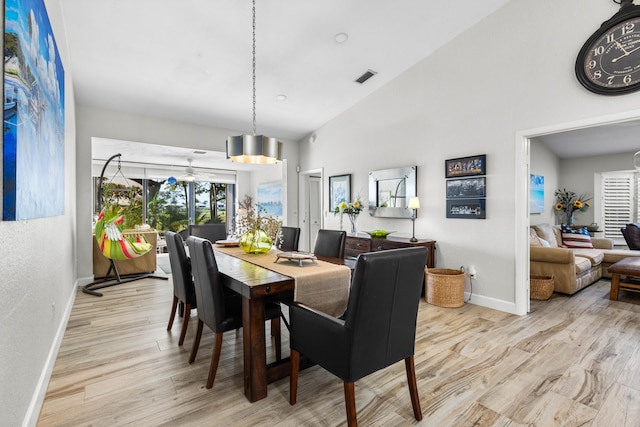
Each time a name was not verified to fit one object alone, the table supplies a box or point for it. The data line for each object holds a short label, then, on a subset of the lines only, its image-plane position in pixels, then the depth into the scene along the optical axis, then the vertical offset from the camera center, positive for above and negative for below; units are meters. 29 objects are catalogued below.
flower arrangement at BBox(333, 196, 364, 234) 5.08 +0.02
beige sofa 4.08 -0.74
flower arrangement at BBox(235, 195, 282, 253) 2.86 -0.20
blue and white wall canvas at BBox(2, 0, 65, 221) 1.15 +0.46
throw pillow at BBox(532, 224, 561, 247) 5.08 -0.40
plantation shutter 6.04 +0.13
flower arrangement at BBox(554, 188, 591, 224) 6.21 +0.12
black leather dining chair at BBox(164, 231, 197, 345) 2.45 -0.51
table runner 2.04 -0.50
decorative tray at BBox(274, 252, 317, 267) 2.46 -0.38
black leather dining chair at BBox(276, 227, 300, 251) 3.72 -0.35
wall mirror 4.54 +0.28
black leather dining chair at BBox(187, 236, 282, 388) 2.03 -0.65
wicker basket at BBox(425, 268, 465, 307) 3.70 -0.95
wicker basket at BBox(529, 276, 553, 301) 3.97 -1.01
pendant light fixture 2.79 +0.57
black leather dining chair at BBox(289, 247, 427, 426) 1.49 -0.60
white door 7.06 +0.05
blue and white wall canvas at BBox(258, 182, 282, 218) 7.93 +0.37
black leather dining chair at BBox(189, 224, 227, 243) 4.00 -0.27
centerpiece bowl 4.52 -0.35
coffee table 3.81 -0.82
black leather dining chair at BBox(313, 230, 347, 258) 3.21 -0.35
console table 4.15 -0.49
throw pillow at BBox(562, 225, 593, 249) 5.27 -0.50
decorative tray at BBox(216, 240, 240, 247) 3.45 -0.36
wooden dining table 1.88 -0.64
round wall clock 2.67 +1.37
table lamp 4.24 +0.08
